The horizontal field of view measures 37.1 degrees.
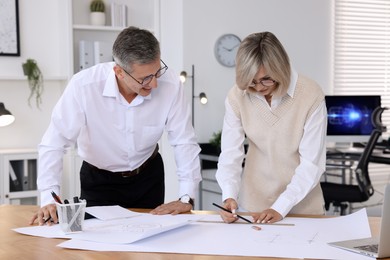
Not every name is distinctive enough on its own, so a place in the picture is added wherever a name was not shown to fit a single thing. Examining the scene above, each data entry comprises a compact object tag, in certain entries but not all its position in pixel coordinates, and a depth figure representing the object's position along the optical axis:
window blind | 6.27
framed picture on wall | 4.65
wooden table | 1.73
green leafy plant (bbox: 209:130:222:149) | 5.19
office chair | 4.39
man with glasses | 2.38
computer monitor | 5.29
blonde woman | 2.22
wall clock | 5.39
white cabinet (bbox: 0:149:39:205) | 4.46
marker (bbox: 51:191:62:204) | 2.03
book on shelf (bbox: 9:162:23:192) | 4.51
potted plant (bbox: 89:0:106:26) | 4.92
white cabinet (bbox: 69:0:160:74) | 4.87
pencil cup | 1.97
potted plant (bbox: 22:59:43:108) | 4.68
